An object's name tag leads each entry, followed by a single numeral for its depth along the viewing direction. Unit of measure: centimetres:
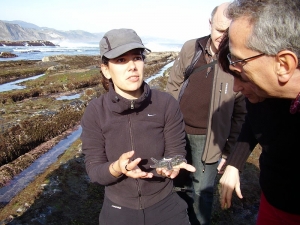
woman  80
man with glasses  48
